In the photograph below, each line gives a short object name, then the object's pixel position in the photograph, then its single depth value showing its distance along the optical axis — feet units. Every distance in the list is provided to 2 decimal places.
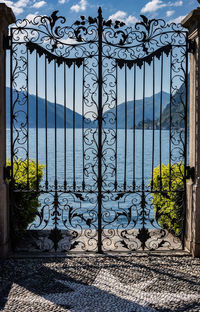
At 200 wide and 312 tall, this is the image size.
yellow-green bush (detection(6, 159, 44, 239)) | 18.24
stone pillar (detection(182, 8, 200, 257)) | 17.17
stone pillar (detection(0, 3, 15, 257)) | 16.98
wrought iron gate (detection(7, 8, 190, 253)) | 17.56
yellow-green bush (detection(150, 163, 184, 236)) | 18.93
